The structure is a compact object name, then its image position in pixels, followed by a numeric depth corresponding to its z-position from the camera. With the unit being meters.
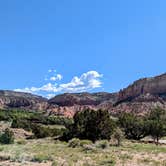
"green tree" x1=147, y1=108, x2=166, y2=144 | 28.96
